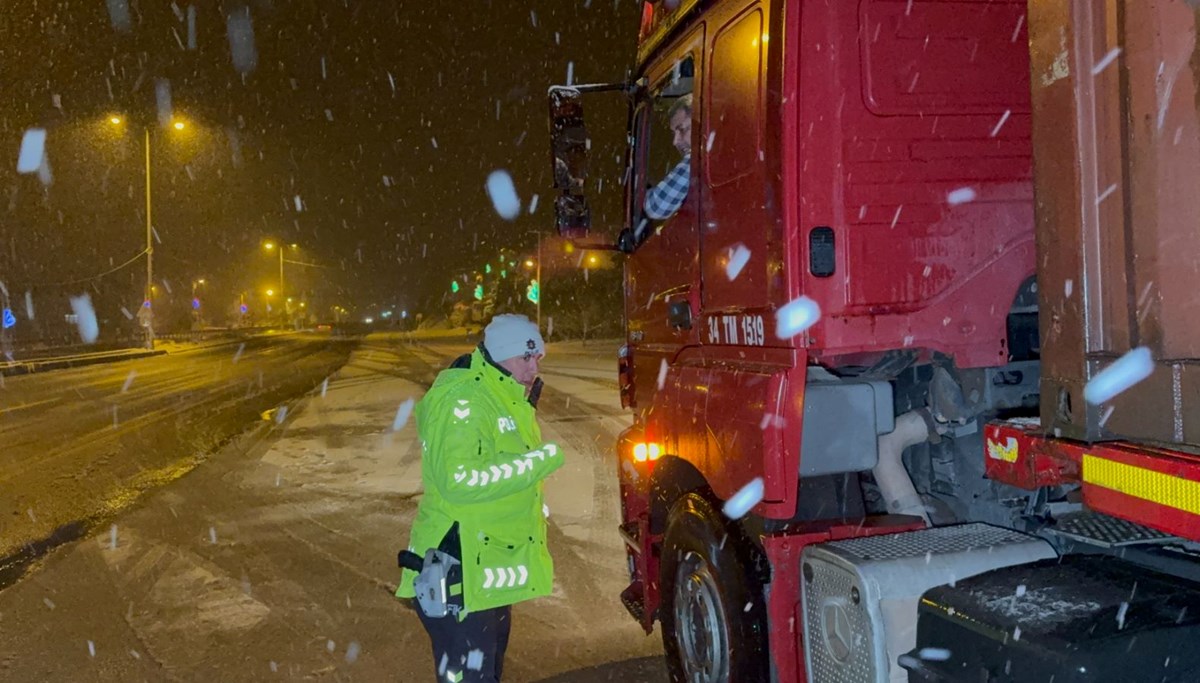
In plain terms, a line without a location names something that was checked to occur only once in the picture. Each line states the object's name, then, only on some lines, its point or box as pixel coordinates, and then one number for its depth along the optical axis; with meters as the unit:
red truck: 1.95
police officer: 2.96
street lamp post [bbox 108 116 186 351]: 35.78
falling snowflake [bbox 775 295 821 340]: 2.99
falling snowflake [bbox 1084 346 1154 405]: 1.93
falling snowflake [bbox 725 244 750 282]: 3.33
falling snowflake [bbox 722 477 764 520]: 2.99
